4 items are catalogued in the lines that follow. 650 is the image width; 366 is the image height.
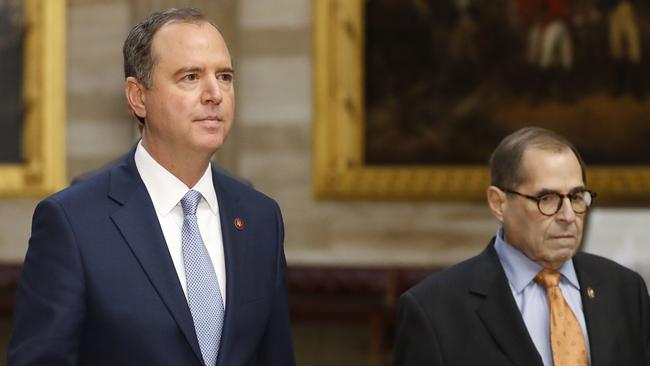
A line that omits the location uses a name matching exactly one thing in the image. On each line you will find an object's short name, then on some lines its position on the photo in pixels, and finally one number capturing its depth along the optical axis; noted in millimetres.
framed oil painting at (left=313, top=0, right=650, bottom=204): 20672
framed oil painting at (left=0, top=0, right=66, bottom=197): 22031
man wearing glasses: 7559
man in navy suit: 6246
